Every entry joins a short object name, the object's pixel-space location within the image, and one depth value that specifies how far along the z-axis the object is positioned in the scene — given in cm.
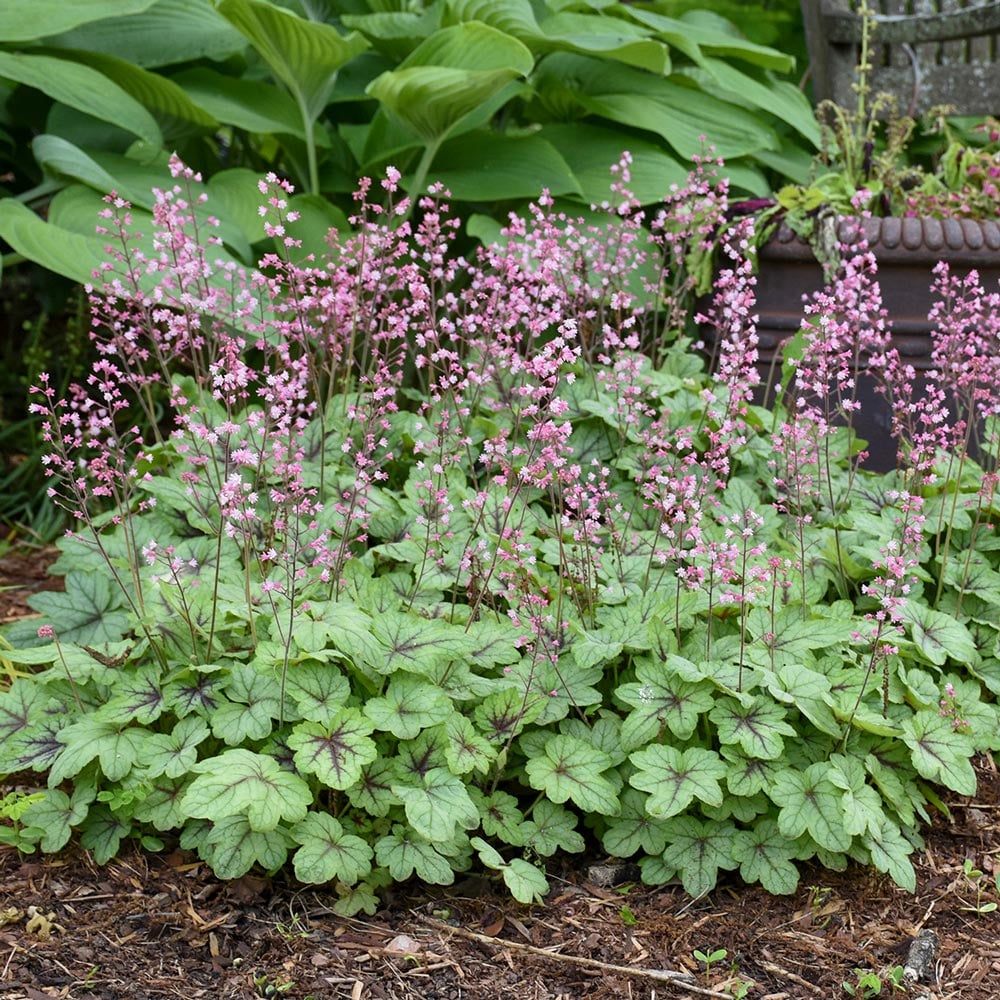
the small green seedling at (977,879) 228
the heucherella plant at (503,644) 221
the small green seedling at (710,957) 209
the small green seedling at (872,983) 200
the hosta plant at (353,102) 388
